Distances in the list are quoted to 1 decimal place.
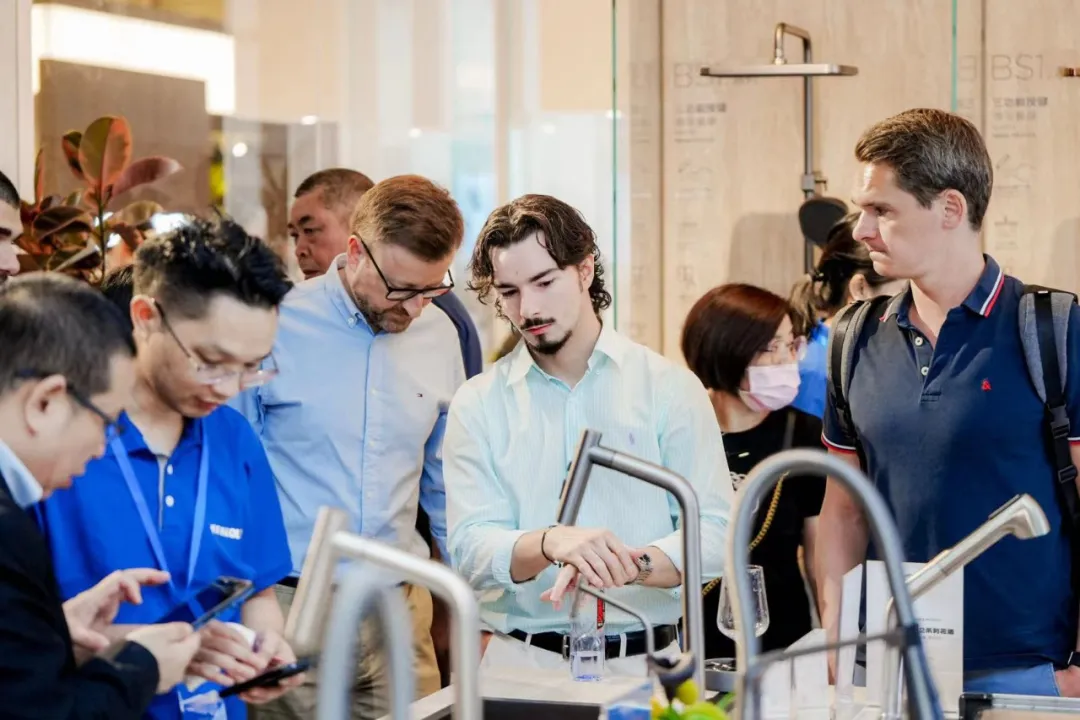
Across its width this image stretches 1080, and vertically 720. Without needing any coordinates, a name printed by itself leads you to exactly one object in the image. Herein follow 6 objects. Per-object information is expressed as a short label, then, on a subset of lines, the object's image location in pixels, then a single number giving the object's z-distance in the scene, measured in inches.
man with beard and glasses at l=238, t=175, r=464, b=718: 124.3
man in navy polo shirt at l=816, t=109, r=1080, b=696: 99.0
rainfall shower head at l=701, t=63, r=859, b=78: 198.4
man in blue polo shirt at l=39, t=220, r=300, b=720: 81.2
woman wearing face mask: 138.4
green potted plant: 146.0
